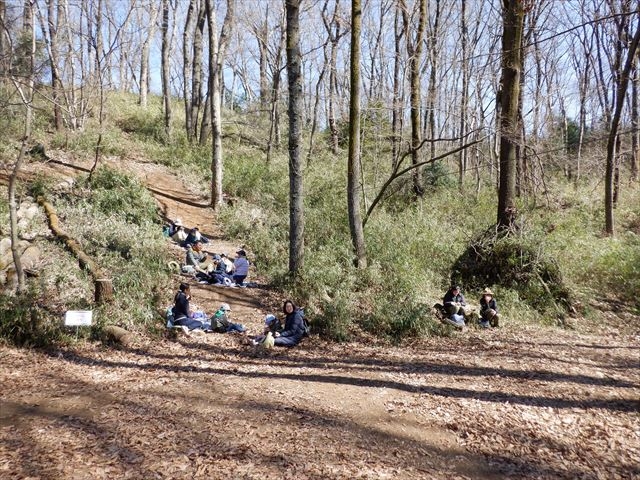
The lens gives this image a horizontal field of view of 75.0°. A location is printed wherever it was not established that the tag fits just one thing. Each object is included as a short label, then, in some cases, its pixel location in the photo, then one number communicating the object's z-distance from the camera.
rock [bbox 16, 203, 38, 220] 9.60
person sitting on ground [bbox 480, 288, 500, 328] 8.51
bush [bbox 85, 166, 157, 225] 11.41
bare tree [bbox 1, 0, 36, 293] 6.78
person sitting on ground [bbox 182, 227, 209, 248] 11.65
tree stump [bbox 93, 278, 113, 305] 7.23
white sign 6.05
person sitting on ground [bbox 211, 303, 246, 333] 7.64
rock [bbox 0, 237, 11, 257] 7.74
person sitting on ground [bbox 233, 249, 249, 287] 10.02
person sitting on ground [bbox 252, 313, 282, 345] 7.27
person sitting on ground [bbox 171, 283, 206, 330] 7.35
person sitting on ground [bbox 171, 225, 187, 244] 11.81
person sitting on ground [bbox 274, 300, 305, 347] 7.13
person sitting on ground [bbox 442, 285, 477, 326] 8.40
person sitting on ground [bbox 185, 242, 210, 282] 9.97
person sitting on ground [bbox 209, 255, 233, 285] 9.91
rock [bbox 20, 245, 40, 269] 7.86
